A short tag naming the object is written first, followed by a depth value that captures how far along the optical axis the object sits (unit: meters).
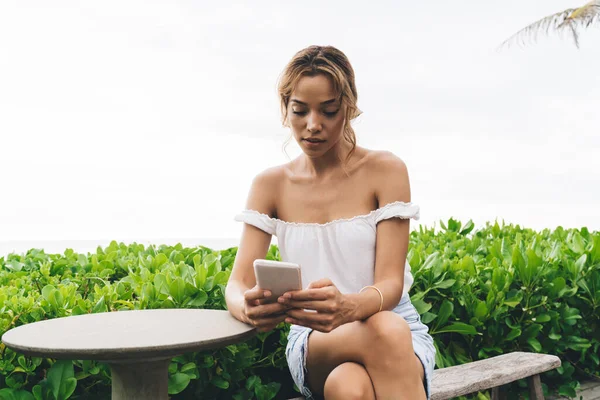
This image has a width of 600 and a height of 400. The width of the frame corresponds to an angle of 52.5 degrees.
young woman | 2.40
